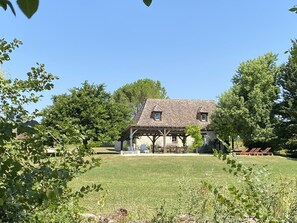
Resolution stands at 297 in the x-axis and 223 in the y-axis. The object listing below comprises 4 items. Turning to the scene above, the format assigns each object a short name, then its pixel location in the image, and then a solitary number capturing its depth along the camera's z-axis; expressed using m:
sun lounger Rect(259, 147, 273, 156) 24.32
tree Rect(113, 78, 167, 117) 52.21
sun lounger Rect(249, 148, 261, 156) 24.14
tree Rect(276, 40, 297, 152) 26.20
